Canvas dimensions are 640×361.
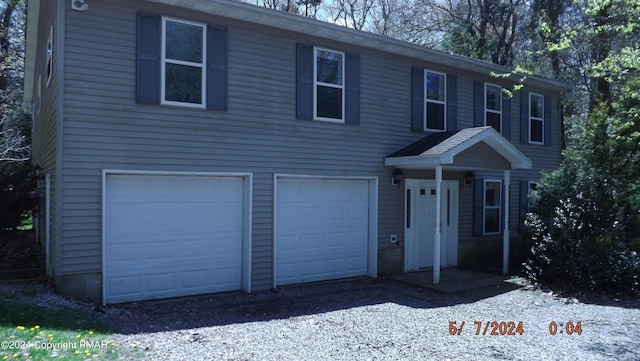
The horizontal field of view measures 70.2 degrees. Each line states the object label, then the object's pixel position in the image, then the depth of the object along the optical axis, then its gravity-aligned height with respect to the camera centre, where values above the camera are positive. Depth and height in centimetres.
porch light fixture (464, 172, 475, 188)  1143 +10
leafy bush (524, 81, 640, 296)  874 -59
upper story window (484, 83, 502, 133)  1203 +204
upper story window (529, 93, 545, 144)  1316 +188
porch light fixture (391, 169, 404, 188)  991 +9
